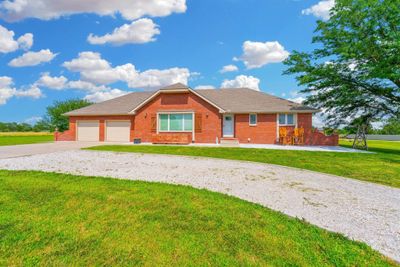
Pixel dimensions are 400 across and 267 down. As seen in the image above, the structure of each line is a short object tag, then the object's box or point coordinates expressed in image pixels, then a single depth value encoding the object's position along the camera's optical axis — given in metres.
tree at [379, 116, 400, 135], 43.70
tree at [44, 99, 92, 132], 41.56
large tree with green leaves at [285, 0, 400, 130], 15.98
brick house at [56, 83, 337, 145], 19.12
